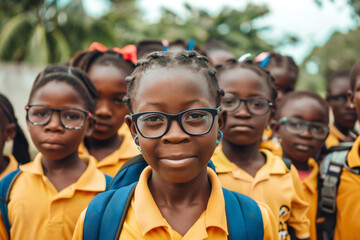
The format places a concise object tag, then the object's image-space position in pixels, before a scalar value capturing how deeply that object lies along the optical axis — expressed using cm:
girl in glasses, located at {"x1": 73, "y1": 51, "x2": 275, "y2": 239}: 157
